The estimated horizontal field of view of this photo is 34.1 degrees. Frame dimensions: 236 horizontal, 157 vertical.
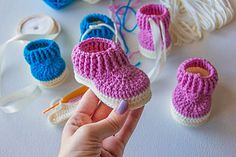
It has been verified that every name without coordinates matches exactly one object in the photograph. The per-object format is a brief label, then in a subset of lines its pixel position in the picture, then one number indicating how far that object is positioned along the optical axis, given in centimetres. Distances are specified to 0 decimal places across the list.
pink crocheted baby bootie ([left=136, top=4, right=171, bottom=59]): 90
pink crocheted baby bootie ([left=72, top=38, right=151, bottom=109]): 64
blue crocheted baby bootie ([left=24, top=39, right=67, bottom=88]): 86
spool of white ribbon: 87
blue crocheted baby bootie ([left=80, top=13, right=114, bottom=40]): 92
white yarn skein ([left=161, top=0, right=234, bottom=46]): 98
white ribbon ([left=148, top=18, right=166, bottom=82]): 89
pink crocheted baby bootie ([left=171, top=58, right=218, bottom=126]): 78
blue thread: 98
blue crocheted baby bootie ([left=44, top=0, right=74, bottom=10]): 106
